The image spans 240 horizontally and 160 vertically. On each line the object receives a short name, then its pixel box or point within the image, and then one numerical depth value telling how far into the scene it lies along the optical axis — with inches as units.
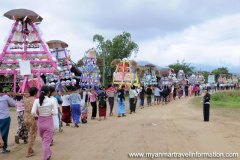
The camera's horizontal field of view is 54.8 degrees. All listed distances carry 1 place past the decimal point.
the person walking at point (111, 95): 542.8
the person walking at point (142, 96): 717.7
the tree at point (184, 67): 2348.3
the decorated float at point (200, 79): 1429.4
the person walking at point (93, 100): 485.6
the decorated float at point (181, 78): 1218.1
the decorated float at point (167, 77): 1035.6
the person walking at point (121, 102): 532.2
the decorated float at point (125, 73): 691.5
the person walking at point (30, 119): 243.3
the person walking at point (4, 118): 255.5
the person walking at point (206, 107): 458.4
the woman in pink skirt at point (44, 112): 226.7
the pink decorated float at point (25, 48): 350.9
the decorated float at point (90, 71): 551.5
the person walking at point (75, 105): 397.4
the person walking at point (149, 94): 745.7
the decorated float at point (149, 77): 953.9
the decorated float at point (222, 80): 1810.2
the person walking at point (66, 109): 394.0
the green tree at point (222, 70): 2731.4
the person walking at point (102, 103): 484.5
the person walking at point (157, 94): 796.4
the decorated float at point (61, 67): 419.8
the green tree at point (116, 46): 1353.6
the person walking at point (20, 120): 285.6
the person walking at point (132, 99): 589.7
